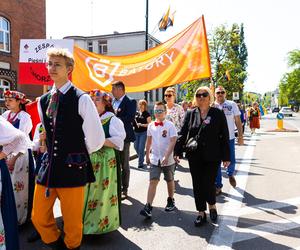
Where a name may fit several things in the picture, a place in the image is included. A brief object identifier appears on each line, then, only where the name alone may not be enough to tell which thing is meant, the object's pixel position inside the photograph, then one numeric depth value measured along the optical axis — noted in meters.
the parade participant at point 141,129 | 6.88
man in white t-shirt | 4.73
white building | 31.82
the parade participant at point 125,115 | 4.19
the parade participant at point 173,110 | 5.34
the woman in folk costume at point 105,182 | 2.99
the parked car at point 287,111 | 41.14
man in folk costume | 2.18
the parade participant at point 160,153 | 3.65
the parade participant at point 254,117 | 14.51
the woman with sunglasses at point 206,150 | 3.36
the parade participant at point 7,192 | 2.22
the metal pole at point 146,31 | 10.57
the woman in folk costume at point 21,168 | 3.25
